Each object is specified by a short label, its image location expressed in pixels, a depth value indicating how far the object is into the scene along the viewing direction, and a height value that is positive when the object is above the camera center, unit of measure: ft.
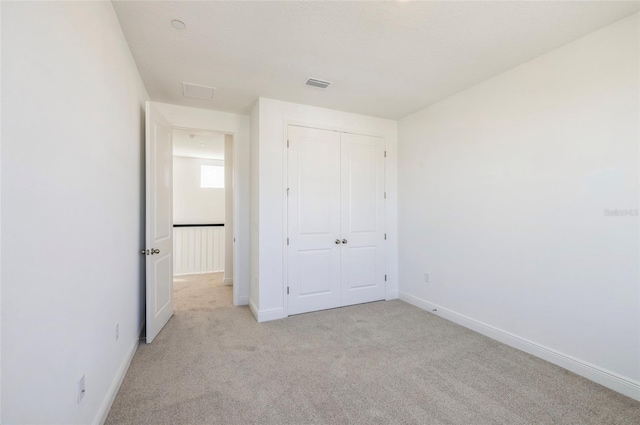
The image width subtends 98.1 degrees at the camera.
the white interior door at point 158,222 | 8.84 -0.27
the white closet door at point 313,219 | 11.29 -0.22
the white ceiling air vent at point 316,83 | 9.31 +4.48
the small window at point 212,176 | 21.27 +2.93
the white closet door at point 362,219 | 12.30 -0.25
